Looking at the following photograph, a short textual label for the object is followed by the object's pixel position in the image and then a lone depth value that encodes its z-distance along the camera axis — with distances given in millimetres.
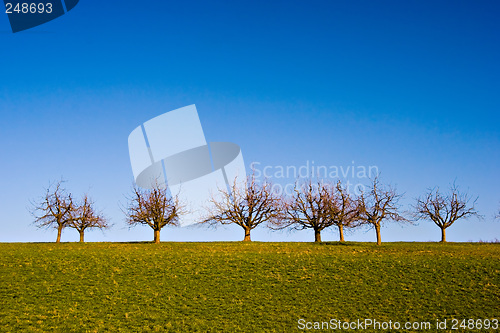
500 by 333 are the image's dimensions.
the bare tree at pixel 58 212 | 59562
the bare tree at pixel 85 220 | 60531
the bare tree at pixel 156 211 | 51906
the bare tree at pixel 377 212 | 49594
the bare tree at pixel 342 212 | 55219
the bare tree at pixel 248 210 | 56812
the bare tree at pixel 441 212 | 63344
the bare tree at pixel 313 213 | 55406
